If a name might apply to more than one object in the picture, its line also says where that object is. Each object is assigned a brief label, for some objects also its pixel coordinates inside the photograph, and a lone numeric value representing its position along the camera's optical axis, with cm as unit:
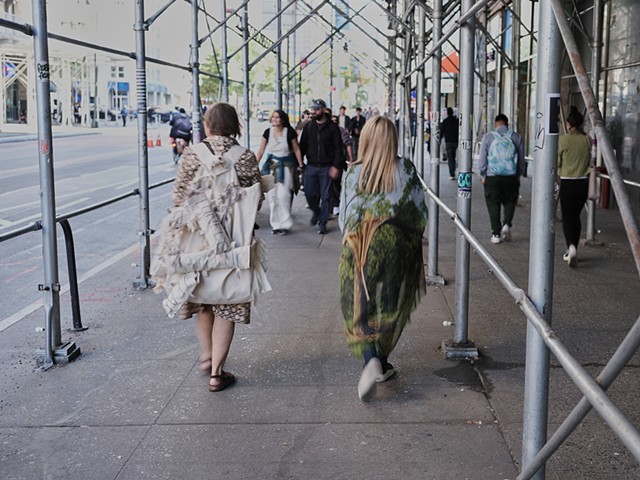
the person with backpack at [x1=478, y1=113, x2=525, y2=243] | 1098
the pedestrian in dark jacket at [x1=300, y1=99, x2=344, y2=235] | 1212
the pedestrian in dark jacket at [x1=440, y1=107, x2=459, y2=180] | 2122
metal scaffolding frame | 220
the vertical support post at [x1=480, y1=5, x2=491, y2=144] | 1520
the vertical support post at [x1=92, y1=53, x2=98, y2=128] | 5673
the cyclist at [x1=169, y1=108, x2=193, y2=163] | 2512
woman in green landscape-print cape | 517
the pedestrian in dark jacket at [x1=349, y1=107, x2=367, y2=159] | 2668
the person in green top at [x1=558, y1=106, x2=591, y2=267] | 950
